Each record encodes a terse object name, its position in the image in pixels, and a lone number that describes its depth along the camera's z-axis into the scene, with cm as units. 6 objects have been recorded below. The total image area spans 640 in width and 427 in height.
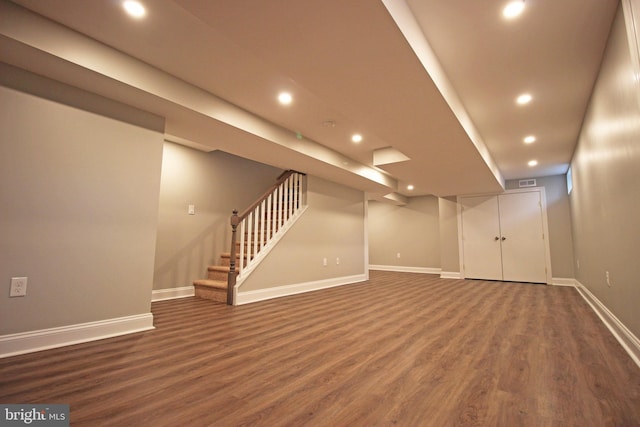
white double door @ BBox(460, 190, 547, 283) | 629
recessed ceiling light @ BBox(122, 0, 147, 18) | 182
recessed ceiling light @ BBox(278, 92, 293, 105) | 291
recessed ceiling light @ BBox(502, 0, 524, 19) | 187
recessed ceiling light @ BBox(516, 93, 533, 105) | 306
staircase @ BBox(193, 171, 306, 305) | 400
